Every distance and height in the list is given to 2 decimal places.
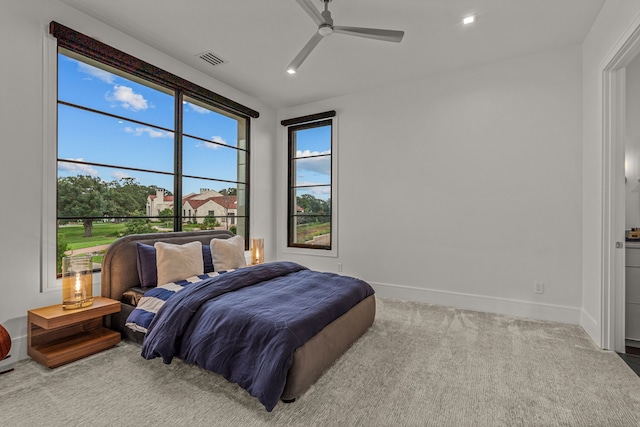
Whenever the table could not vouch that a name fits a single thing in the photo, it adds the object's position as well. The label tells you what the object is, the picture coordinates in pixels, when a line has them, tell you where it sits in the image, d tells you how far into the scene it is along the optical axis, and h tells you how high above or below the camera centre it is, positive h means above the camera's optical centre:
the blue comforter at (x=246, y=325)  1.81 -0.73
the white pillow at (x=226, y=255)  3.45 -0.46
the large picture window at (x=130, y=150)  2.81 +0.71
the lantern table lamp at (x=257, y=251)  4.27 -0.51
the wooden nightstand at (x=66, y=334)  2.27 -1.00
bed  1.86 -0.84
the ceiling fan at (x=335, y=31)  2.38 +1.48
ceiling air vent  3.51 +1.82
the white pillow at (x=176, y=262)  2.94 -0.47
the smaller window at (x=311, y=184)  4.88 +0.49
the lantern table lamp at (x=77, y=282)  2.44 -0.55
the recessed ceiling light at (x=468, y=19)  2.78 +1.77
